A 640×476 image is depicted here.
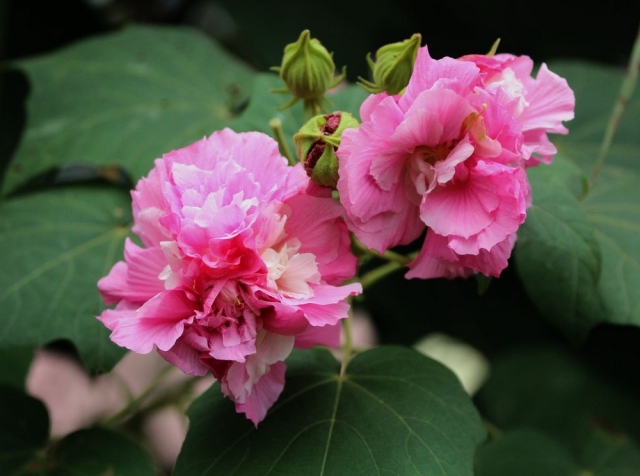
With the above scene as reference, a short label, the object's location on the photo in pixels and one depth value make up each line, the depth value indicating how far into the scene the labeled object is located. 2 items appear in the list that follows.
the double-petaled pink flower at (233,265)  0.55
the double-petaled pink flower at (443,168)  0.55
